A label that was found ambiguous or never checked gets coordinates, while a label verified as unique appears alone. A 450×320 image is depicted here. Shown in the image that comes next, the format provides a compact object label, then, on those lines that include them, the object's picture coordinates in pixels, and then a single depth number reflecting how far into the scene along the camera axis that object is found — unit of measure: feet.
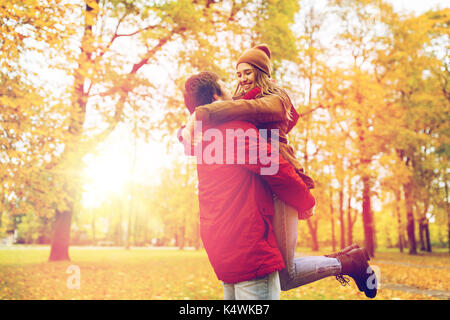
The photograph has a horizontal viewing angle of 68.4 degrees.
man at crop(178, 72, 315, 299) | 4.88
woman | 4.98
